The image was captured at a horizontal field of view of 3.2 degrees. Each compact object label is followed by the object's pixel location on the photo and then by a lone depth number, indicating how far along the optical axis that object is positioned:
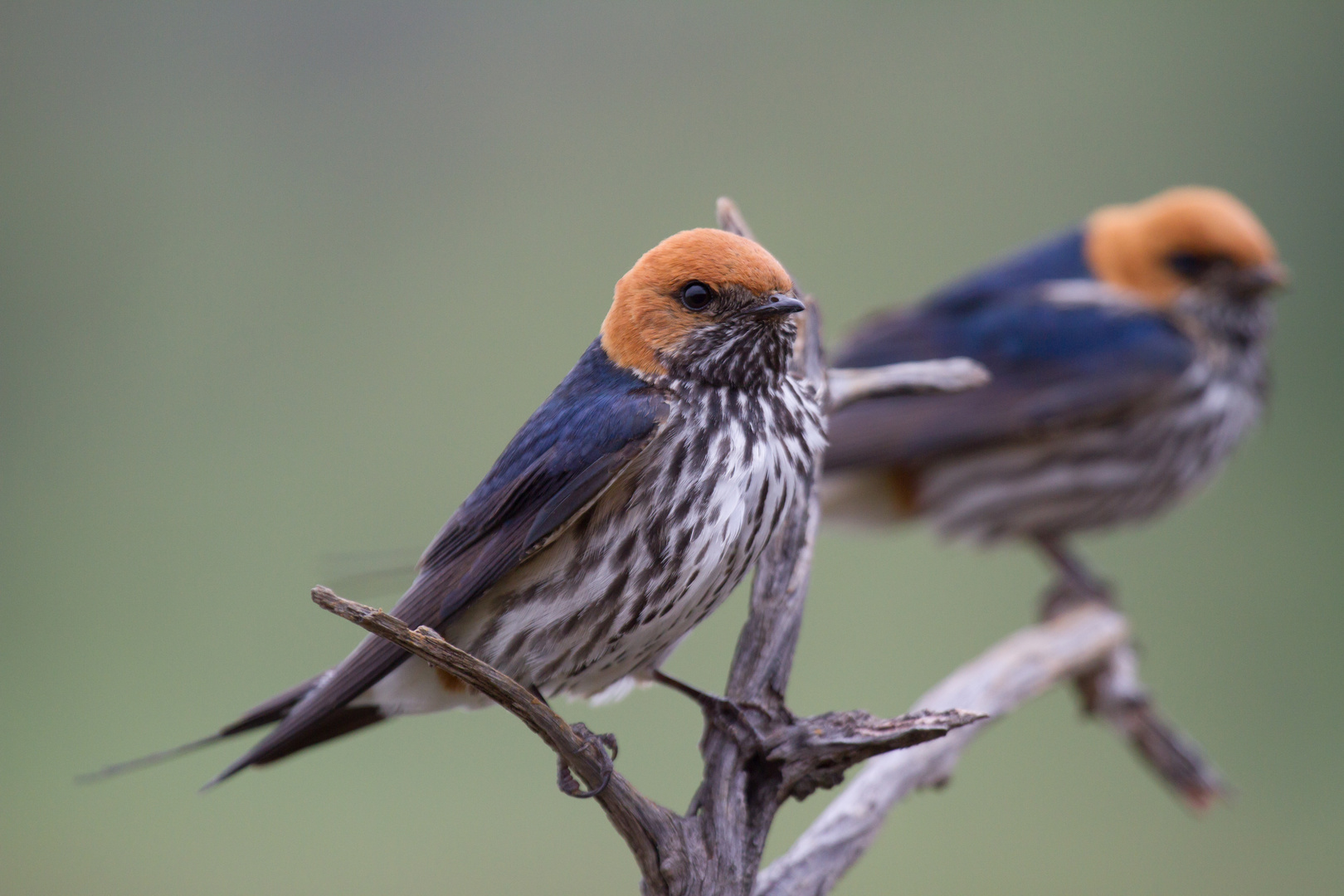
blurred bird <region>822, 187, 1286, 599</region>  4.06
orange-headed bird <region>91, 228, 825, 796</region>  3.71
